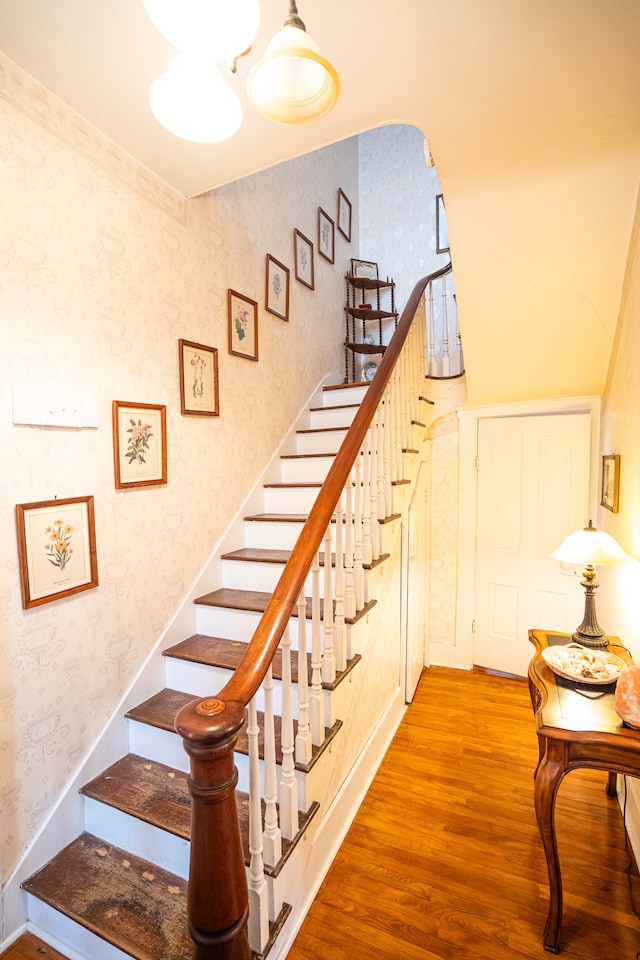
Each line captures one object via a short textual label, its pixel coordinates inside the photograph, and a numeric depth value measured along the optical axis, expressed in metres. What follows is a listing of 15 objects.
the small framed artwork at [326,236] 3.53
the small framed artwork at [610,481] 2.11
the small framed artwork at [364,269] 4.19
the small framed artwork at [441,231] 4.01
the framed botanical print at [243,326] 2.44
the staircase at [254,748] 0.89
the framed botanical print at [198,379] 2.09
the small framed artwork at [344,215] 3.89
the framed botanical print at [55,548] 1.42
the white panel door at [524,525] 2.91
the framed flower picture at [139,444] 1.76
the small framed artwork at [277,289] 2.80
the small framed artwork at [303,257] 3.17
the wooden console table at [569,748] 1.31
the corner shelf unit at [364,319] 4.04
